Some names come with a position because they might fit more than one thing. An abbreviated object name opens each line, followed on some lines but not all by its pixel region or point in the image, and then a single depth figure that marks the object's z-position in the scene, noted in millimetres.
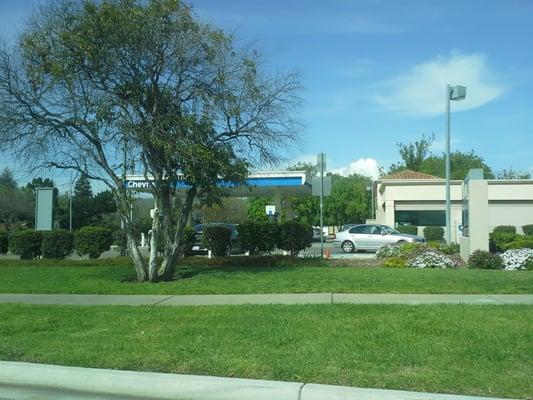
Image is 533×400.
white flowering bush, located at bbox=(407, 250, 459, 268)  18766
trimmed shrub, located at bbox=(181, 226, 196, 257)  23109
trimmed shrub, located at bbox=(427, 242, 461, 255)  21281
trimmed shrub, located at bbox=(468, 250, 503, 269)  17984
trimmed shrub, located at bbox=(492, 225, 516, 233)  40681
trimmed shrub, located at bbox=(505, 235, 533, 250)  21812
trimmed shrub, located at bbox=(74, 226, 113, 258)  22172
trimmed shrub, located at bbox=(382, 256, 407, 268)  18841
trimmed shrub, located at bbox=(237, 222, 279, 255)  21672
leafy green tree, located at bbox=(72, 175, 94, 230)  68250
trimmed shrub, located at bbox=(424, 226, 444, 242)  42531
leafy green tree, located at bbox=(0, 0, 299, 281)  14625
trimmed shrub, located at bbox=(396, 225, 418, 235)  44469
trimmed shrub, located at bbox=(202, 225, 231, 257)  22297
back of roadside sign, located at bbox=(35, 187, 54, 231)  25078
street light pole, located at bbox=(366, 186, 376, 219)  84119
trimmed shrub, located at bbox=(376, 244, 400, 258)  20312
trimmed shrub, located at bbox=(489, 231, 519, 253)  25519
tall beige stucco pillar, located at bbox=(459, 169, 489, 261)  19656
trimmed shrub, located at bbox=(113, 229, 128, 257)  23016
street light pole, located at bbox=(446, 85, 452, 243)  26344
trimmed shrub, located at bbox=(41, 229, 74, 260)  22219
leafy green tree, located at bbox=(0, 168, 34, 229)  61688
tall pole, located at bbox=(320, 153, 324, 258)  19922
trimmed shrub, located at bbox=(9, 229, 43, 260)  22406
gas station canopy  29641
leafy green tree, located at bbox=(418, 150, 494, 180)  83188
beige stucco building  45344
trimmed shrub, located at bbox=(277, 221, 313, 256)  21719
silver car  30797
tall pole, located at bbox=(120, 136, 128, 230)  15739
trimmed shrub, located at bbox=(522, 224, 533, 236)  41072
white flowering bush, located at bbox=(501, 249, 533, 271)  17578
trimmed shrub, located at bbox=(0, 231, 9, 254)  24266
